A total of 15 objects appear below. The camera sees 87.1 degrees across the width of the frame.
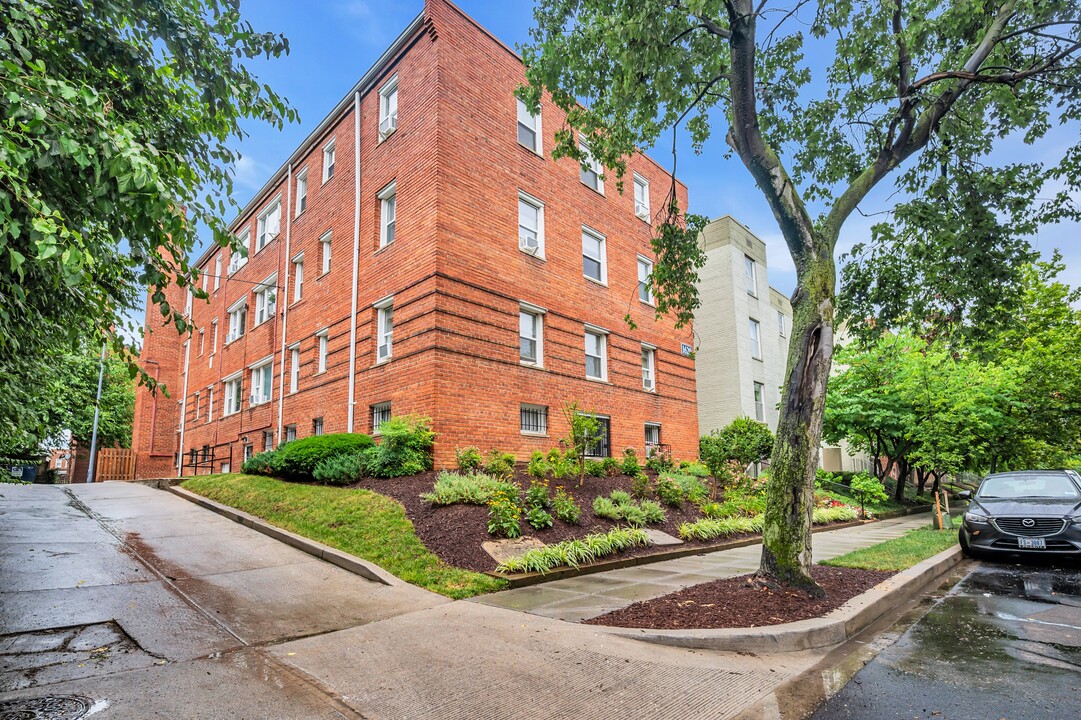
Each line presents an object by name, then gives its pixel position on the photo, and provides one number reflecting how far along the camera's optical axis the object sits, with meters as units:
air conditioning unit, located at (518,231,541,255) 15.62
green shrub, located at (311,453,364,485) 12.10
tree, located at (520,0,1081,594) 6.60
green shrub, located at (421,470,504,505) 9.90
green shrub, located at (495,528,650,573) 7.93
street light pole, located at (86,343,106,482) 26.09
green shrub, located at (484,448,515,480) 12.29
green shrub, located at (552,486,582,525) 9.94
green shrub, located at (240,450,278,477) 14.29
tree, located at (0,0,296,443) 3.34
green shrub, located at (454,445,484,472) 12.38
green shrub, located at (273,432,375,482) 12.81
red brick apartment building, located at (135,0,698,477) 13.74
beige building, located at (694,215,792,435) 26.16
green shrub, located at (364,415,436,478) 11.91
